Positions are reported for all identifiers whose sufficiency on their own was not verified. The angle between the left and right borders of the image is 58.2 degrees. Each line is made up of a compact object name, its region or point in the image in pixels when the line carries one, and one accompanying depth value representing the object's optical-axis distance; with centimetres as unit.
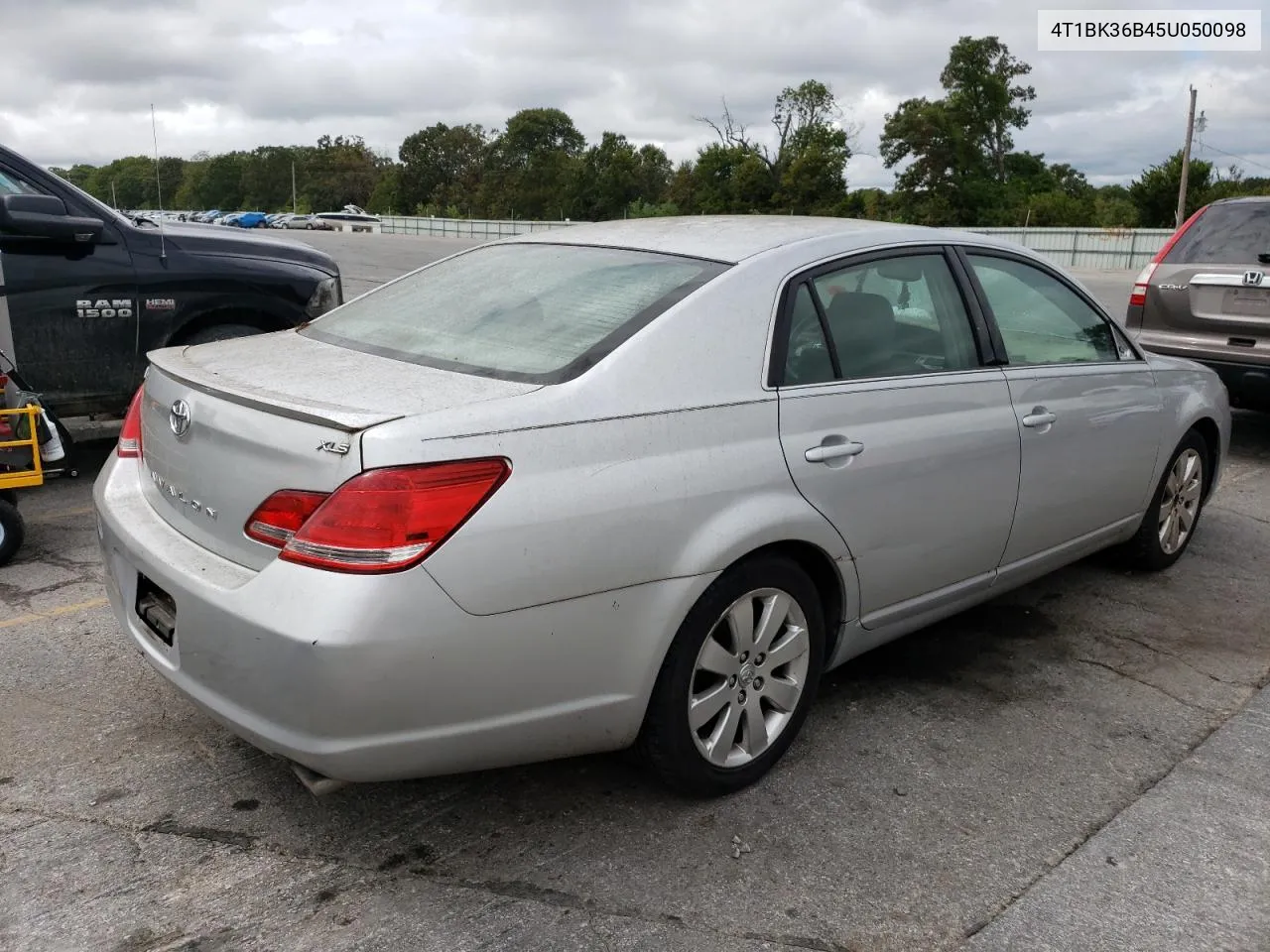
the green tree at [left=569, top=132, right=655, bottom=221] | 9256
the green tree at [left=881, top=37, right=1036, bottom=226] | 7462
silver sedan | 243
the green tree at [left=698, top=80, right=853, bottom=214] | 7162
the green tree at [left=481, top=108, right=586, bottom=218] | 9994
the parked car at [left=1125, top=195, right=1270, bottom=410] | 730
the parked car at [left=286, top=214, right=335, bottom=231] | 6619
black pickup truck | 575
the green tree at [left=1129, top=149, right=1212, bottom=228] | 5212
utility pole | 4781
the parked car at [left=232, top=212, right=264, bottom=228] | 6098
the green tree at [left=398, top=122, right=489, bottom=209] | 11106
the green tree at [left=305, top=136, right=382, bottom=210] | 11994
